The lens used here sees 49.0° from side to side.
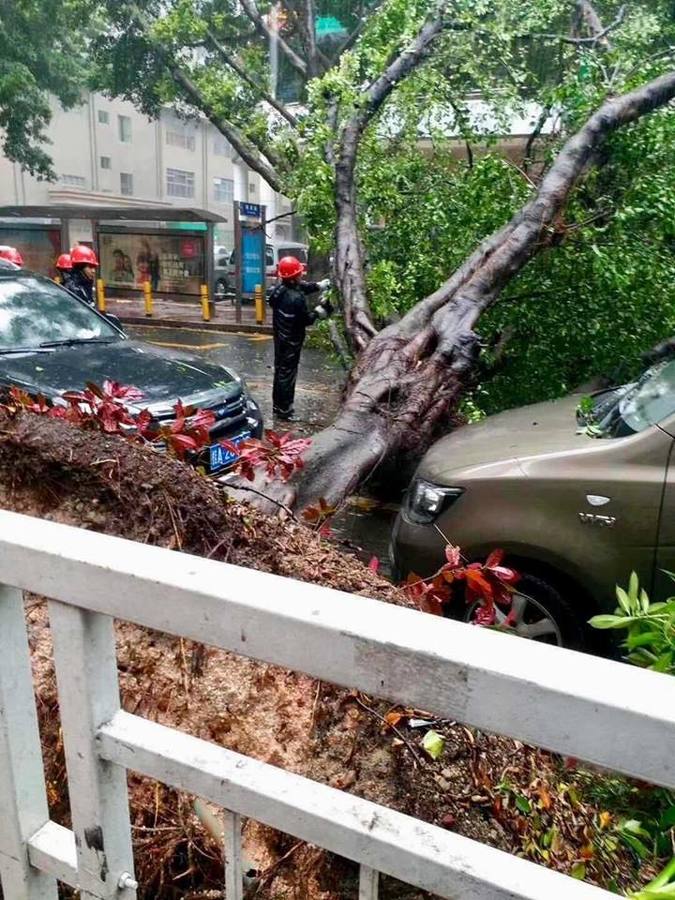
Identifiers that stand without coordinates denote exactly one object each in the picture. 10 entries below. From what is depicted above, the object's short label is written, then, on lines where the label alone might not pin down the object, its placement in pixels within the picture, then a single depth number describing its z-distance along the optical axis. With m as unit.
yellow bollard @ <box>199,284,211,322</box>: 17.25
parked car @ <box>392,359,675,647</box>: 2.93
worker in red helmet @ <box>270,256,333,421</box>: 8.66
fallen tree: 4.16
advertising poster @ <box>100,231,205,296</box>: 18.47
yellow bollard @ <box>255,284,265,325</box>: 16.53
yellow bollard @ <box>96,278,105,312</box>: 18.33
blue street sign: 16.16
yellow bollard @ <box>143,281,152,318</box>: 18.21
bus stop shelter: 18.09
